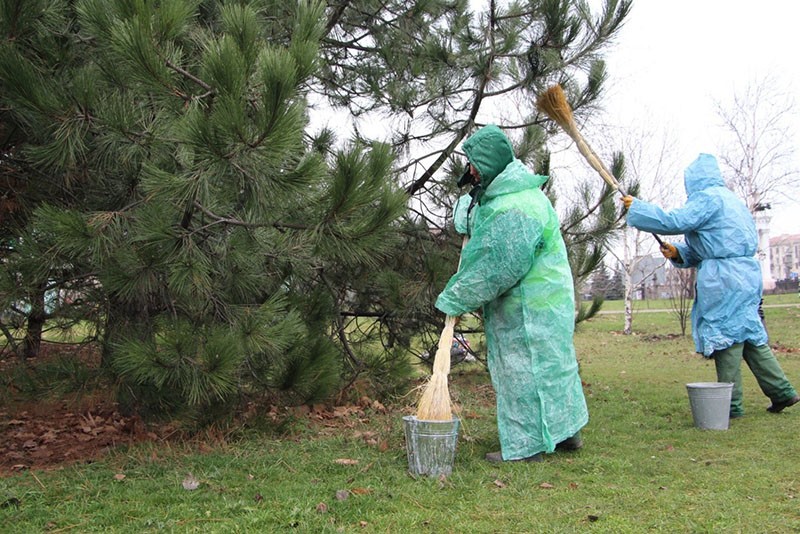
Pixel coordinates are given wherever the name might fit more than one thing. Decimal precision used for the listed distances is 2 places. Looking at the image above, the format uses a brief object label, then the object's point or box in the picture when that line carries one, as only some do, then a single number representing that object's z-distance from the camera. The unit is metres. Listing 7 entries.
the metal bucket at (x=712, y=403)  4.35
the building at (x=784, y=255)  61.30
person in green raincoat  3.51
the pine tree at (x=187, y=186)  2.77
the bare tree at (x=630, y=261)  14.97
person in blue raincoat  4.66
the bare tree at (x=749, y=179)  18.34
